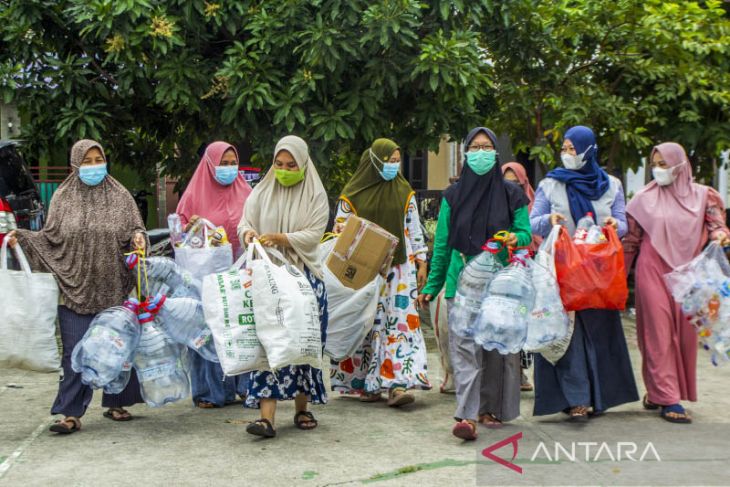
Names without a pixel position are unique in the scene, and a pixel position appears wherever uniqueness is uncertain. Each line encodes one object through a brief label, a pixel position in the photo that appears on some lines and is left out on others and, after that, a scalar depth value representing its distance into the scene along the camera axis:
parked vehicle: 9.18
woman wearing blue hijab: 6.04
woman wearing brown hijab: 5.88
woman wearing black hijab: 5.84
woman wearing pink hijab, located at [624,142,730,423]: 6.15
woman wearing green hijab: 6.62
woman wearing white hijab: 5.80
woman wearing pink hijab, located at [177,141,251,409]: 6.57
